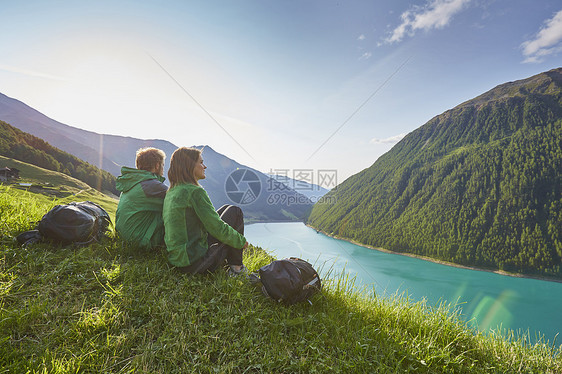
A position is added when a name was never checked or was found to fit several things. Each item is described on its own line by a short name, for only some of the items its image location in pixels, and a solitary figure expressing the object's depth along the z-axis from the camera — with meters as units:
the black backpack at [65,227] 3.34
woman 2.99
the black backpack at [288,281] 2.91
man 3.46
